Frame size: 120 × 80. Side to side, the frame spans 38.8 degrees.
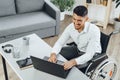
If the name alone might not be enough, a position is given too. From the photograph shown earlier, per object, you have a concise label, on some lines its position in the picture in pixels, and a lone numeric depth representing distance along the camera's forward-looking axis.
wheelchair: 1.84
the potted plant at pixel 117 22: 3.41
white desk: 1.62
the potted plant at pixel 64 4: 3.36
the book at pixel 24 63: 1.74
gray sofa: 2.88
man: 1.82
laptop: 1.56
